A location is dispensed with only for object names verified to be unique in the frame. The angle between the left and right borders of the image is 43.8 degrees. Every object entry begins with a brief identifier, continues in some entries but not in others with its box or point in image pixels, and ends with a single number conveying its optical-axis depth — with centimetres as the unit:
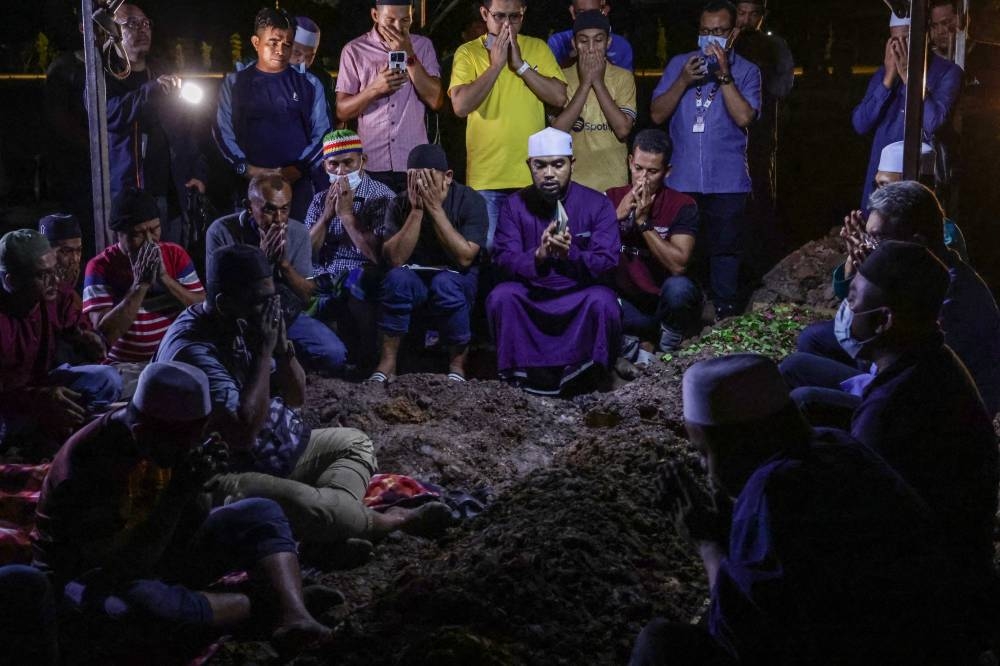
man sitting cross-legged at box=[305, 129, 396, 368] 981
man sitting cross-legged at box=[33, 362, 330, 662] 472
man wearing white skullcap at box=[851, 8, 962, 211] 1006
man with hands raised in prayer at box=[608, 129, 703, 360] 999
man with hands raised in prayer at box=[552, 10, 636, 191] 1012
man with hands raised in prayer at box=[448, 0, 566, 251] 995
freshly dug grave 486
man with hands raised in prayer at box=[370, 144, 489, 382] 966
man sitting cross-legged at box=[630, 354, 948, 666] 325
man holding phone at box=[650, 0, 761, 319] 1009
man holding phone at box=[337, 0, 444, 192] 996
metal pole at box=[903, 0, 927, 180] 763
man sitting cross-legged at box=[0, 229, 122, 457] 724
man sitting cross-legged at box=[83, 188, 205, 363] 844
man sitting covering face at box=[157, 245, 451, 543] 610
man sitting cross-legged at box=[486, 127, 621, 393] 960
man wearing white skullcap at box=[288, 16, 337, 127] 1041
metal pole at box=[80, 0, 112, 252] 883
